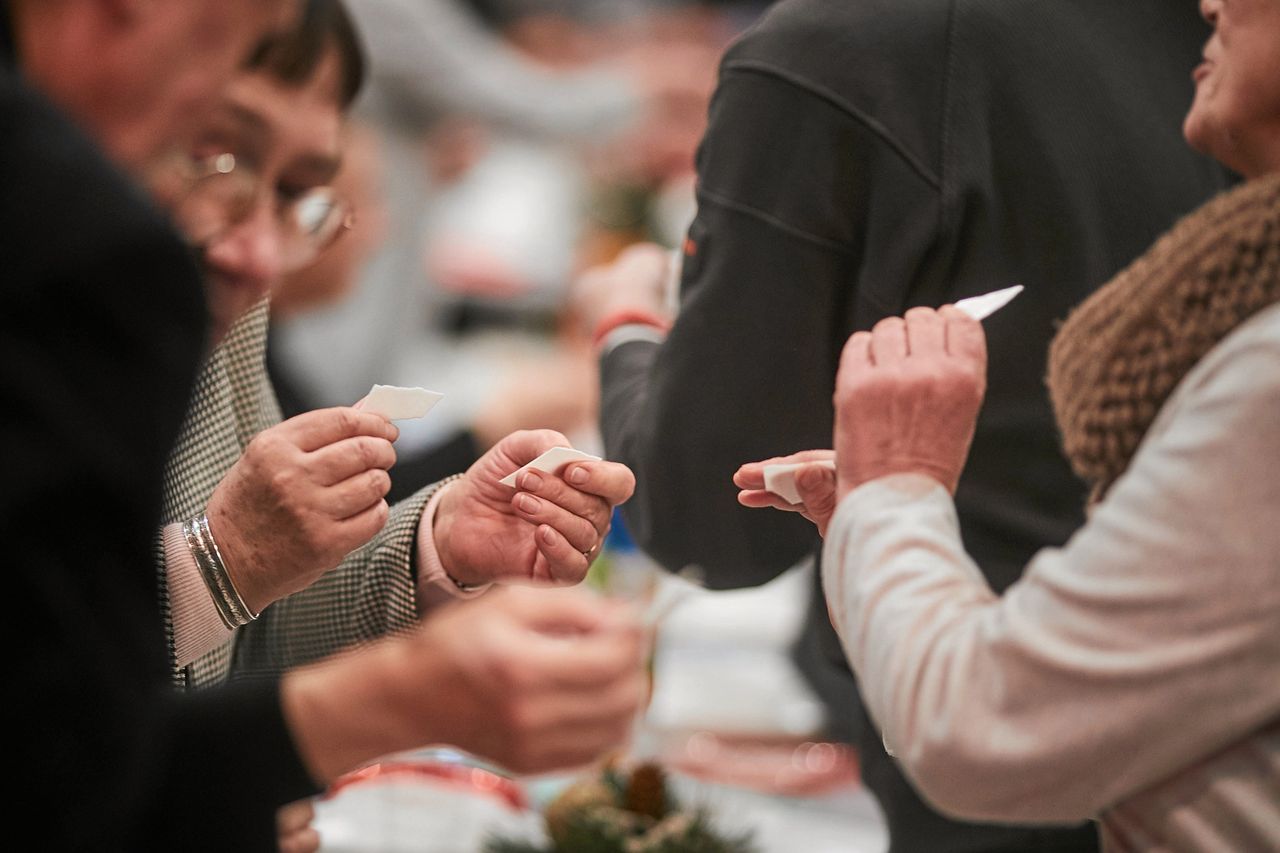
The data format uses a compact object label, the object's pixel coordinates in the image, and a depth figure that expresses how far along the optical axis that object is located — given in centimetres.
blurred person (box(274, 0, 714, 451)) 591
